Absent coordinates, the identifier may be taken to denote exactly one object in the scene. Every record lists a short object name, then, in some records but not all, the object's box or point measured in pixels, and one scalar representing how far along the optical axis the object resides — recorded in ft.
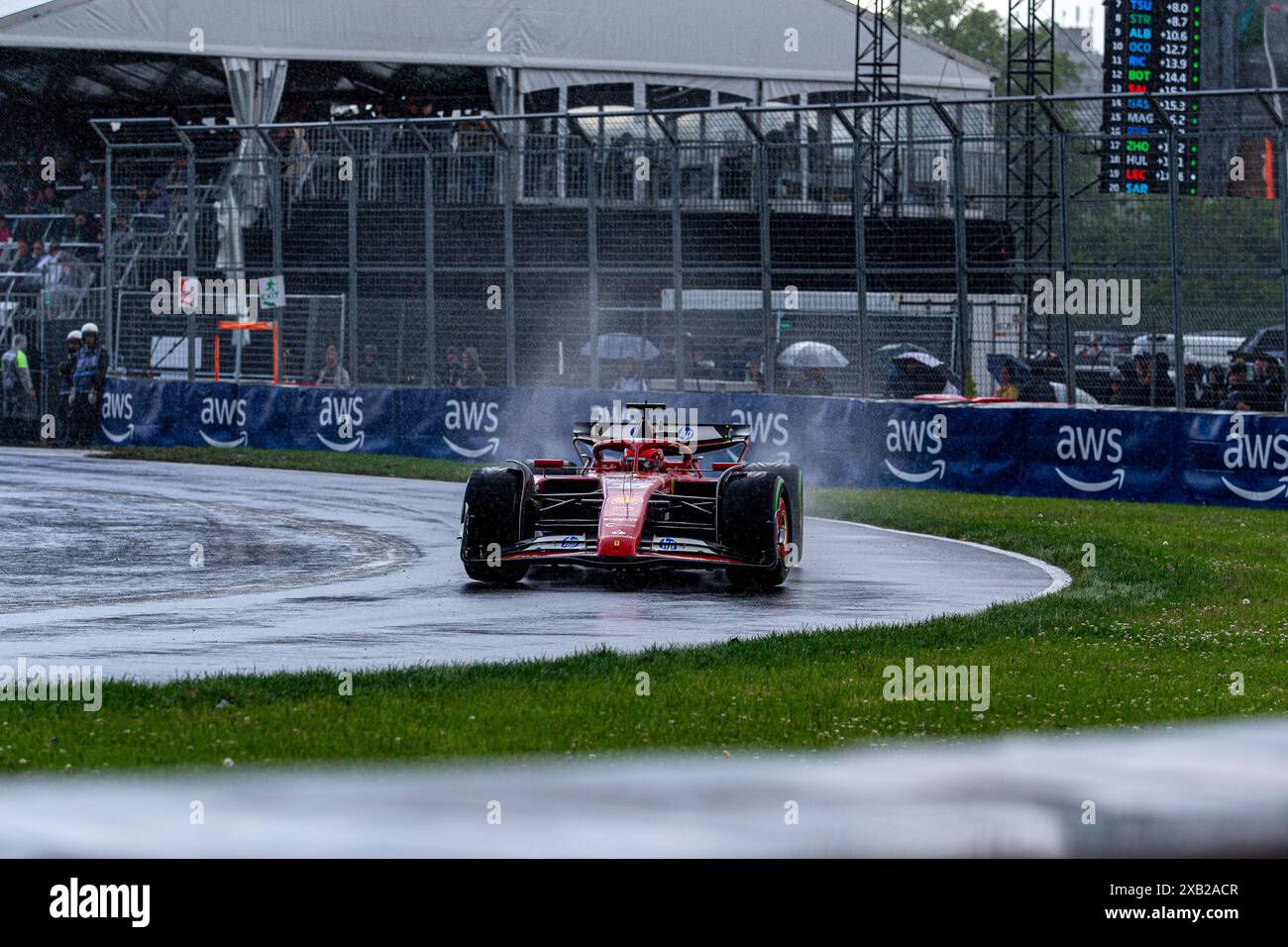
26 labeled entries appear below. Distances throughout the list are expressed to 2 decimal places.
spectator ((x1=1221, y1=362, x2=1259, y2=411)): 67.51
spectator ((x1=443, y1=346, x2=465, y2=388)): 87.97
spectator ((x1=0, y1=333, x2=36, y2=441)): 98.73
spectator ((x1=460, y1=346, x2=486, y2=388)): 87.35
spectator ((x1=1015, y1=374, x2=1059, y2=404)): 72.28
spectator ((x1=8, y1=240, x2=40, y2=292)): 114.21
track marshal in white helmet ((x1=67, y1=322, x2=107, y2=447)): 96.07
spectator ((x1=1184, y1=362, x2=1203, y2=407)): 69.00
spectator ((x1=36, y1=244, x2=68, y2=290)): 110.11
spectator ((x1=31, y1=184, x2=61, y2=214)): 125.90
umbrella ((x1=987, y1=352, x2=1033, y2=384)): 72.79
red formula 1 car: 42.47
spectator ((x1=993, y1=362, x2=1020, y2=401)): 73.41
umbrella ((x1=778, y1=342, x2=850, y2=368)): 76.43
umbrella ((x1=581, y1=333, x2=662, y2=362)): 82.84
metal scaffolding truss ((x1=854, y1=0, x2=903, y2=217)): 117.39
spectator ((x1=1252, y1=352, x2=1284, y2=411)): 66.85
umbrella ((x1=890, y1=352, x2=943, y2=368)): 73.56
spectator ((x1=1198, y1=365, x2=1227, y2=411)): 68.44
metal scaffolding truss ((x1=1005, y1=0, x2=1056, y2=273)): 75.20
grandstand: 80.74
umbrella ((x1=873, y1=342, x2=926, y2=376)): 74.74
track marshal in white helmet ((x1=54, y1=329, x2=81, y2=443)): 96.27
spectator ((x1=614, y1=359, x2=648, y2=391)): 81.71
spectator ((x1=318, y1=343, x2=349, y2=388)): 92.38
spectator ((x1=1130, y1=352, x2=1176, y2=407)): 68.17
